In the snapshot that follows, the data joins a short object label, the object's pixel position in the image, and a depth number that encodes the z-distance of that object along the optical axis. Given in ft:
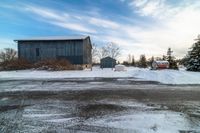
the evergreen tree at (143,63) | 130.13
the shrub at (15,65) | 66.80
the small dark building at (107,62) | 103.75
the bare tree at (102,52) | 155.67
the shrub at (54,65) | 61.39
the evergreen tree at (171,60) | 75.23
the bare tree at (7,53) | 109.57
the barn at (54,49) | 72.10
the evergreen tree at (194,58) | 50.98
